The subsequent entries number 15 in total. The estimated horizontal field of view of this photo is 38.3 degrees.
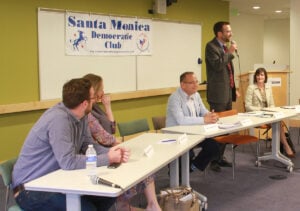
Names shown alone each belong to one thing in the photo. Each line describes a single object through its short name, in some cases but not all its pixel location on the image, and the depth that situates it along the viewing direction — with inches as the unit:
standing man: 199.0
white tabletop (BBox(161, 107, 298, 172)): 156.6
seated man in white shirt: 168.1
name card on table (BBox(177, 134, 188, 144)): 135.4
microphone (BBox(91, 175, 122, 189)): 90.4
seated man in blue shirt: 100.3
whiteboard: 218.8
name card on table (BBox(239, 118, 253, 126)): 169.7
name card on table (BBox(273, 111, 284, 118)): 193.0
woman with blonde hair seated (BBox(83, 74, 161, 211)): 123.7
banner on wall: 232.1
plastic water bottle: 105.5
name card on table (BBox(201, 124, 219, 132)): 157.1
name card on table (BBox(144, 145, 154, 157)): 117.9
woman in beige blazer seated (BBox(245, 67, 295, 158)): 230.7
